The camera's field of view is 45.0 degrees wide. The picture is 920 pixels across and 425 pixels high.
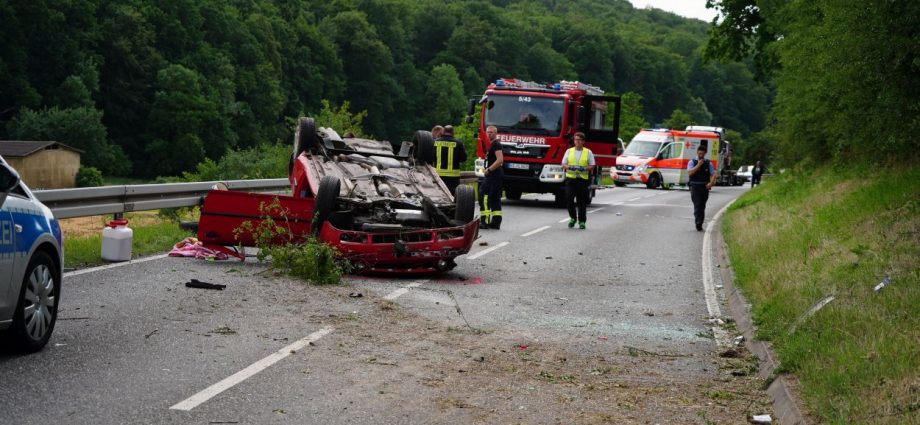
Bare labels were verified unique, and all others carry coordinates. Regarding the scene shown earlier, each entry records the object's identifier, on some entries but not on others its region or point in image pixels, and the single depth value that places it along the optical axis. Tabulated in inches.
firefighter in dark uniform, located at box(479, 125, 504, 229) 761.6
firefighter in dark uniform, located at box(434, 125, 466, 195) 776.9
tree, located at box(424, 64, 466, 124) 4662.9
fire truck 1098.1
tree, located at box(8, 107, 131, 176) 2810.0
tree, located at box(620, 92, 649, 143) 4281.5
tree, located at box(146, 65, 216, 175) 3102.9
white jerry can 519.3
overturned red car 492.4
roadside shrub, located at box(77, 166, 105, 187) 2800.2
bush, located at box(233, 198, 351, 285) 468.8
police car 285.6
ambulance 1955.0
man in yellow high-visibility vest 826.8
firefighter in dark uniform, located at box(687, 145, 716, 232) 896.3
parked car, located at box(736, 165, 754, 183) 3113.7
